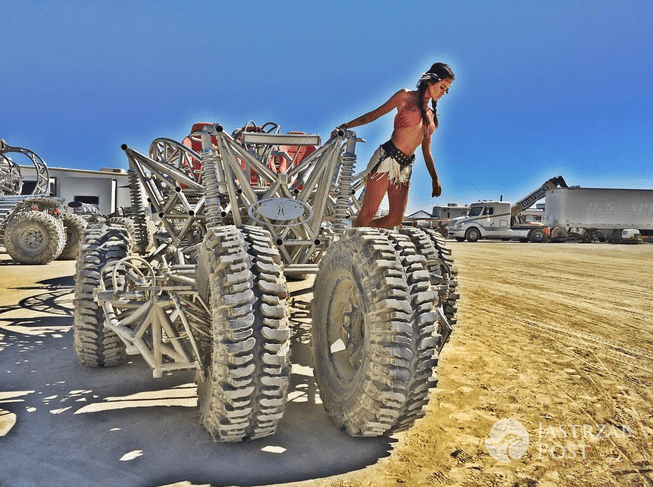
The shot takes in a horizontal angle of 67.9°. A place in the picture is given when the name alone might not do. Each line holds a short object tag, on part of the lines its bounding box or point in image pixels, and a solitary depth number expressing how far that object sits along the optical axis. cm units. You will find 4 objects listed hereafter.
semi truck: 3241
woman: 455
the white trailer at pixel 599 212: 3216
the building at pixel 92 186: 2867
